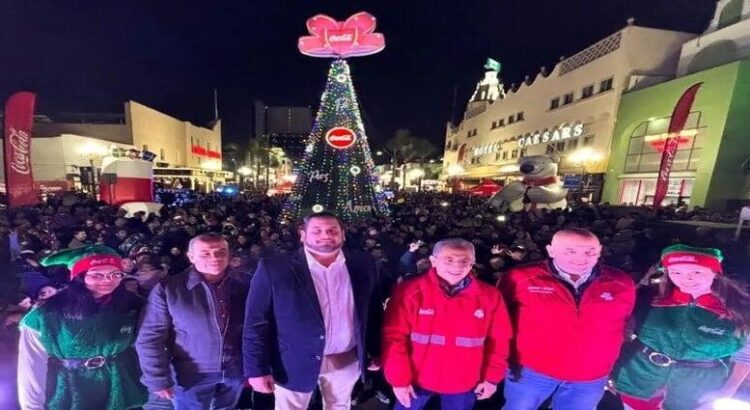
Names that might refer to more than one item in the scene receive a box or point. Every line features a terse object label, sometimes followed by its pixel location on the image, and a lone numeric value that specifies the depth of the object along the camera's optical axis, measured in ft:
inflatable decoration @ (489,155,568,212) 47.55
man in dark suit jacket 7.47
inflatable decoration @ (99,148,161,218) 34.73
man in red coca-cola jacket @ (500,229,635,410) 7.80
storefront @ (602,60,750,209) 54.85
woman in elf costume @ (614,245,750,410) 7.57
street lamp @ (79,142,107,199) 72.28
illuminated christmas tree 34.63
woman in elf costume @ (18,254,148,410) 6.91
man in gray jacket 7.31
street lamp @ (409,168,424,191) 190.09
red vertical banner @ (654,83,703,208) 55.88
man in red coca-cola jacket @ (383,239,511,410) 7.80
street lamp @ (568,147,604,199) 77.36
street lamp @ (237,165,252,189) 158.91
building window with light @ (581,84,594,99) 81.47
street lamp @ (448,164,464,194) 151.68
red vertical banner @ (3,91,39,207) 34.06
